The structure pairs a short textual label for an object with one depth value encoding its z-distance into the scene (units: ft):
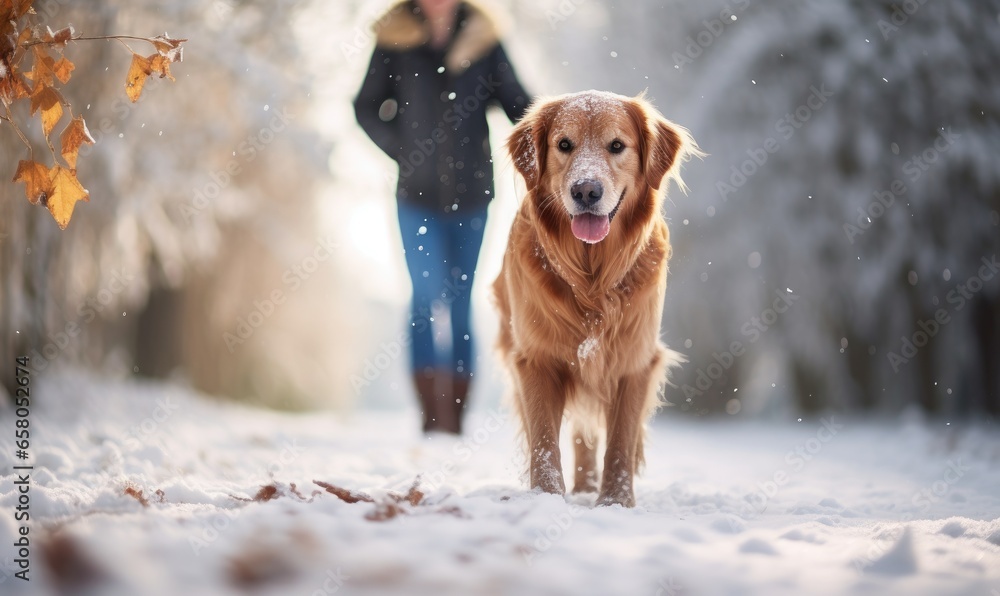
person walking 12.34
